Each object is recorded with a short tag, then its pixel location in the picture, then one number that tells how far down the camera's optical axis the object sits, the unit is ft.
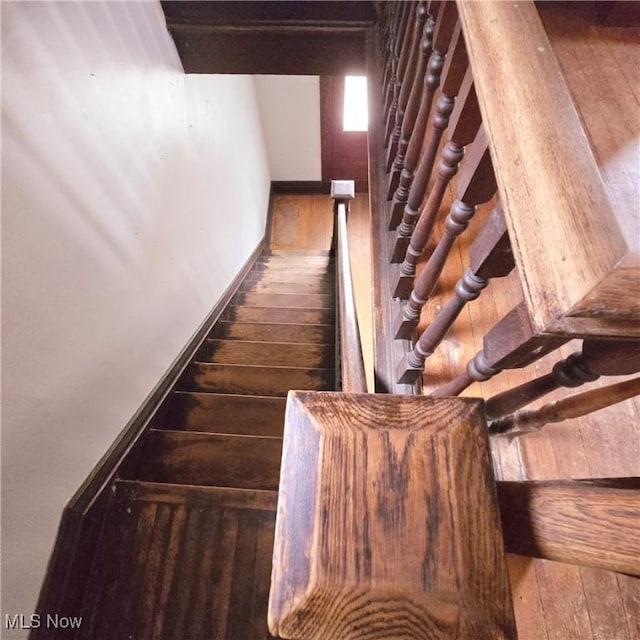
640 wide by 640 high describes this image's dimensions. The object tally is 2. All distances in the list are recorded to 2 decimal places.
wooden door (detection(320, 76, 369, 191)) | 13.16
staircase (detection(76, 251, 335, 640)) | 3.73
